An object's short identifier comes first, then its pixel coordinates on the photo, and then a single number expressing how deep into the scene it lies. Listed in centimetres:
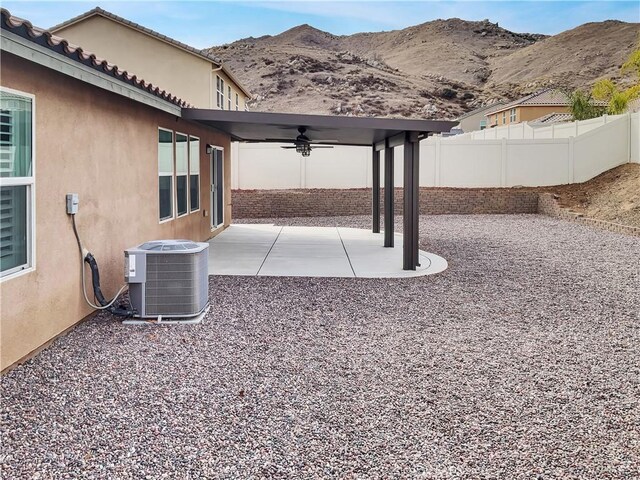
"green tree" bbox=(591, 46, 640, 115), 2968
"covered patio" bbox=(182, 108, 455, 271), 898
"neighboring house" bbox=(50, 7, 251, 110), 1623
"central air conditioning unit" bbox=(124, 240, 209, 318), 609
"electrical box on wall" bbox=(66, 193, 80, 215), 547
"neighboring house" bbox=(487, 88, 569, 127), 4081
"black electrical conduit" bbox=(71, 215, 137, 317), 584
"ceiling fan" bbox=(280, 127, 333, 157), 1169
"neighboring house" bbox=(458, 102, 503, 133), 5188
